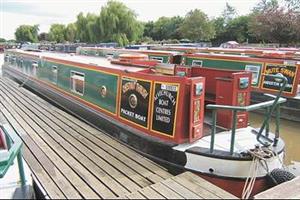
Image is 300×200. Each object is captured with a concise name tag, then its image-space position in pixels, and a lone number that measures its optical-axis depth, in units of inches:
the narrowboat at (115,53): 476.5
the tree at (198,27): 1563.7
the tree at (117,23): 1362.0
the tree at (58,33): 2181.5
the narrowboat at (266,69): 355.6
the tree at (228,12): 2095.2
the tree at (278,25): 1104.8
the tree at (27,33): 3043.8
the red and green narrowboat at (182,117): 161.6
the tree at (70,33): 1855.1
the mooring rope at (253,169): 158.2
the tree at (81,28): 1467.8
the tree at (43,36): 2791.1
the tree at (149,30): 2273.6
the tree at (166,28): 2097.6
